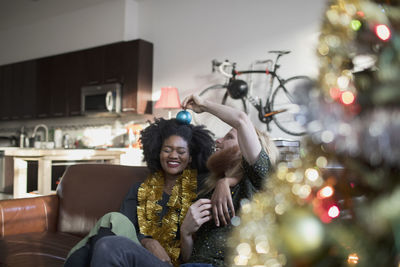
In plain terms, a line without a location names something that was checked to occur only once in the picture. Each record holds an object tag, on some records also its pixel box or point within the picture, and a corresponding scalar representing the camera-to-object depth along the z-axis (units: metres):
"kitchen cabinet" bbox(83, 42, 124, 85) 5.04
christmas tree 0.33
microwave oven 4.94
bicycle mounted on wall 3.90
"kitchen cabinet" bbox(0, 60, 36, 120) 6.07
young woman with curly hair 1.59
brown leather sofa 2.04
